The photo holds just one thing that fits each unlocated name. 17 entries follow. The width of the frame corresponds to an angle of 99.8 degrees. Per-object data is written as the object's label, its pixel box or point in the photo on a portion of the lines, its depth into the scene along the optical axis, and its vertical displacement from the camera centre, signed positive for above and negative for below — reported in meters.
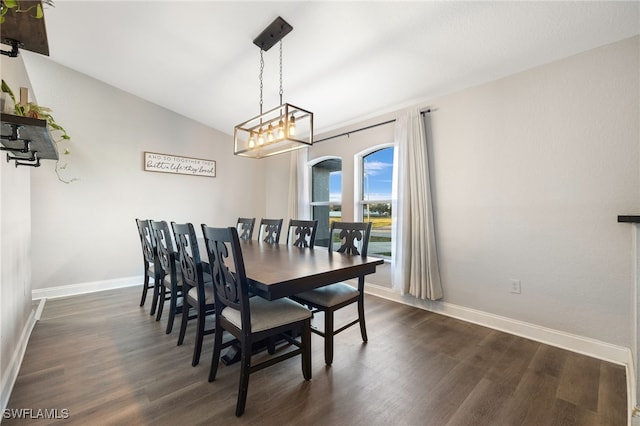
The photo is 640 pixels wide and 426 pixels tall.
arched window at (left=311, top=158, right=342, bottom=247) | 4.41 +0.31
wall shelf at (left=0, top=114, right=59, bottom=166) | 1.32 +0.43
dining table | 1.48 -0.37
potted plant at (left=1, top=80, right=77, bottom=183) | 1.32 +0.57
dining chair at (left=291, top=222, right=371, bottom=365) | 1.97 -0.65
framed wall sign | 4.14 +0.79
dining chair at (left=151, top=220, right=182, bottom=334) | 2.36 -0.42
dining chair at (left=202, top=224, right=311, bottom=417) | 1.52 -0.64
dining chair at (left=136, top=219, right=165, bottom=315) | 2.78 -0.49
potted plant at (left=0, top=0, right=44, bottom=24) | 0.97 +0.77
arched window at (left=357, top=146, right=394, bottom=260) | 3.72 +0.22
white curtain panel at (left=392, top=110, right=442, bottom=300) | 2.99 -0.07
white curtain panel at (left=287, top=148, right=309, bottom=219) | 4.68 +0.47
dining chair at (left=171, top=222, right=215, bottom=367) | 1.94 -0.57
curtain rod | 3.10 +1.17
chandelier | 2.30 +0.78
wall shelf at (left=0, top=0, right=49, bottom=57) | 1.04 +0.77
